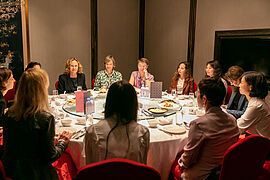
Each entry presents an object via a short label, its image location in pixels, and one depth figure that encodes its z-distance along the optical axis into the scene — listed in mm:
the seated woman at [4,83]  2594
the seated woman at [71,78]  4105
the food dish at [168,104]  3084
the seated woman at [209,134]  1735
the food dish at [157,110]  2762
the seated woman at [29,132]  1594
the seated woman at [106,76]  4441
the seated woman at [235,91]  3120
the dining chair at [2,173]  1468
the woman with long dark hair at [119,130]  1546
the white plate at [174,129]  2240
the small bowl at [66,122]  2336
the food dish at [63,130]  2176
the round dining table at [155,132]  2064
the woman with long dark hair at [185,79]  4231
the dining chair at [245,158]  1640
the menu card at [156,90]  3547
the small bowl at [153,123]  2371
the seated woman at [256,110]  2355
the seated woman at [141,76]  4441
